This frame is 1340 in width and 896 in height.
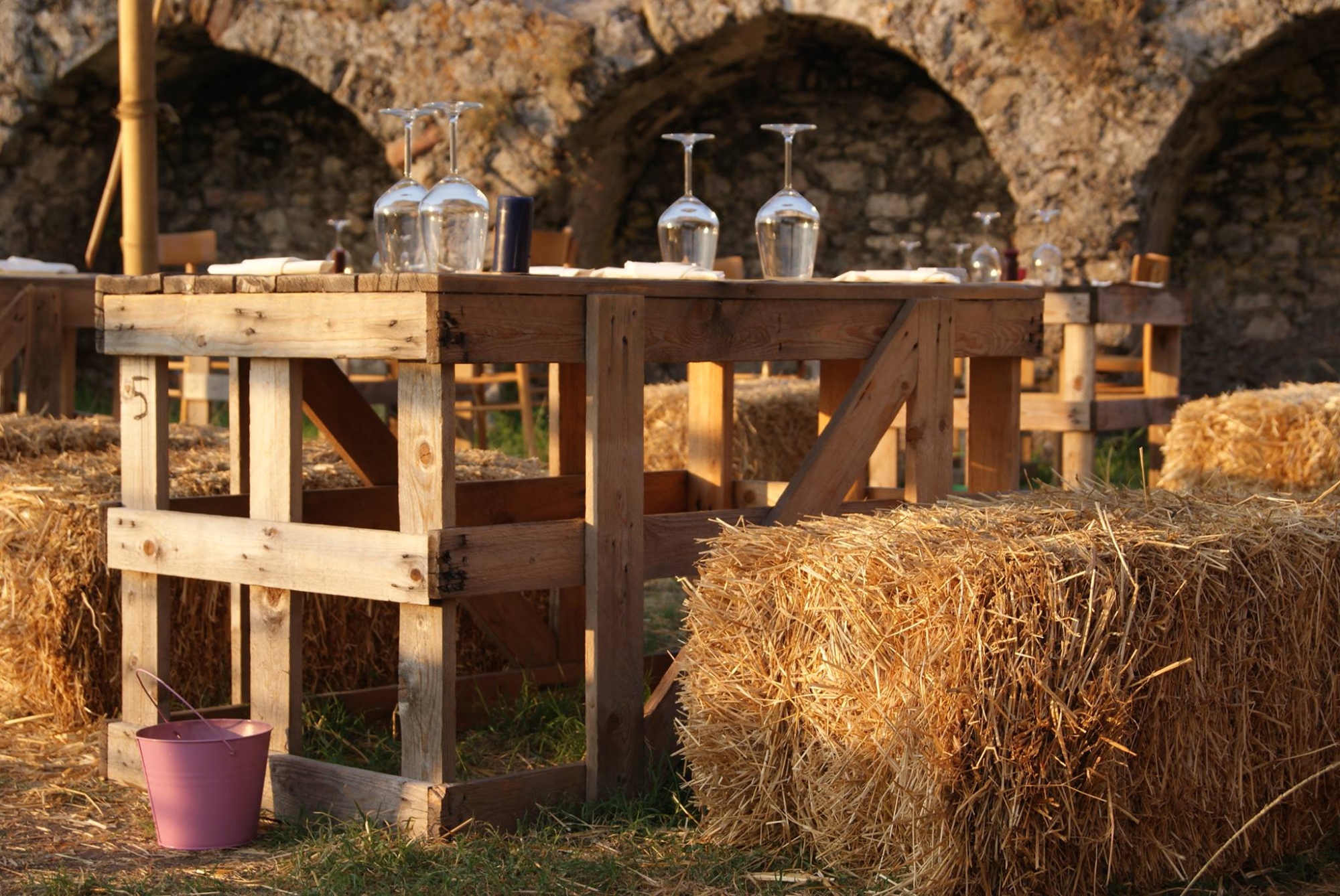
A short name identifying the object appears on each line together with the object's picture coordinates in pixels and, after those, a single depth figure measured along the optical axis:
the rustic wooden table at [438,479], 2.57
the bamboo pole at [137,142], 4.32
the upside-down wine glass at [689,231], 3.37
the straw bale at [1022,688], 2.19
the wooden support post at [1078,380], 5.86
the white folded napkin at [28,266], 5.17
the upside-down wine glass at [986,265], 5.23
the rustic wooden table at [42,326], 4.71
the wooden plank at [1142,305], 5.81
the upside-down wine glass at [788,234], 3.40
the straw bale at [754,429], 6.24
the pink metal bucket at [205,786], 2.58
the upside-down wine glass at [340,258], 3.35
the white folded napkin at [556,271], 3.02
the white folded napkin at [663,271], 3.08
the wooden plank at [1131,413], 5.85
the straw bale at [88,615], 3.32
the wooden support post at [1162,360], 6.37
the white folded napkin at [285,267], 2.86
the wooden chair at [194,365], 5.66
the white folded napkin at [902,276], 3.49
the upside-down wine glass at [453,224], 2.82
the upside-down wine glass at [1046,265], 6.16
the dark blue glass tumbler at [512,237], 2.87
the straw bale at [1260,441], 4.73
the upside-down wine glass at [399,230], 2.87
